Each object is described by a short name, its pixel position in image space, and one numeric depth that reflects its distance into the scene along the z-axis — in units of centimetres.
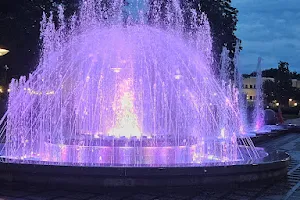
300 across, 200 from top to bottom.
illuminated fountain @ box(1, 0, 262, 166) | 922
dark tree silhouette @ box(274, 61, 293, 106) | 6675
